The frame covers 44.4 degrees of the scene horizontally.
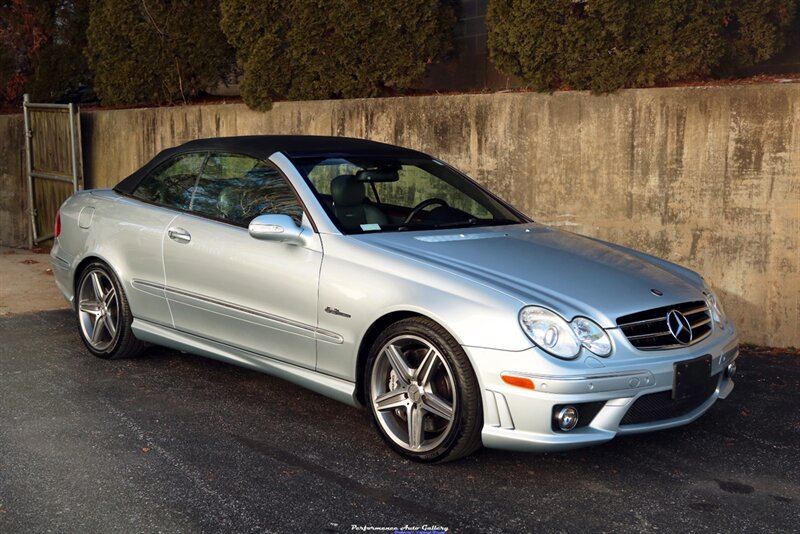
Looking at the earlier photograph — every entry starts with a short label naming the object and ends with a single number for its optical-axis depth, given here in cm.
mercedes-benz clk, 432
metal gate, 1201
